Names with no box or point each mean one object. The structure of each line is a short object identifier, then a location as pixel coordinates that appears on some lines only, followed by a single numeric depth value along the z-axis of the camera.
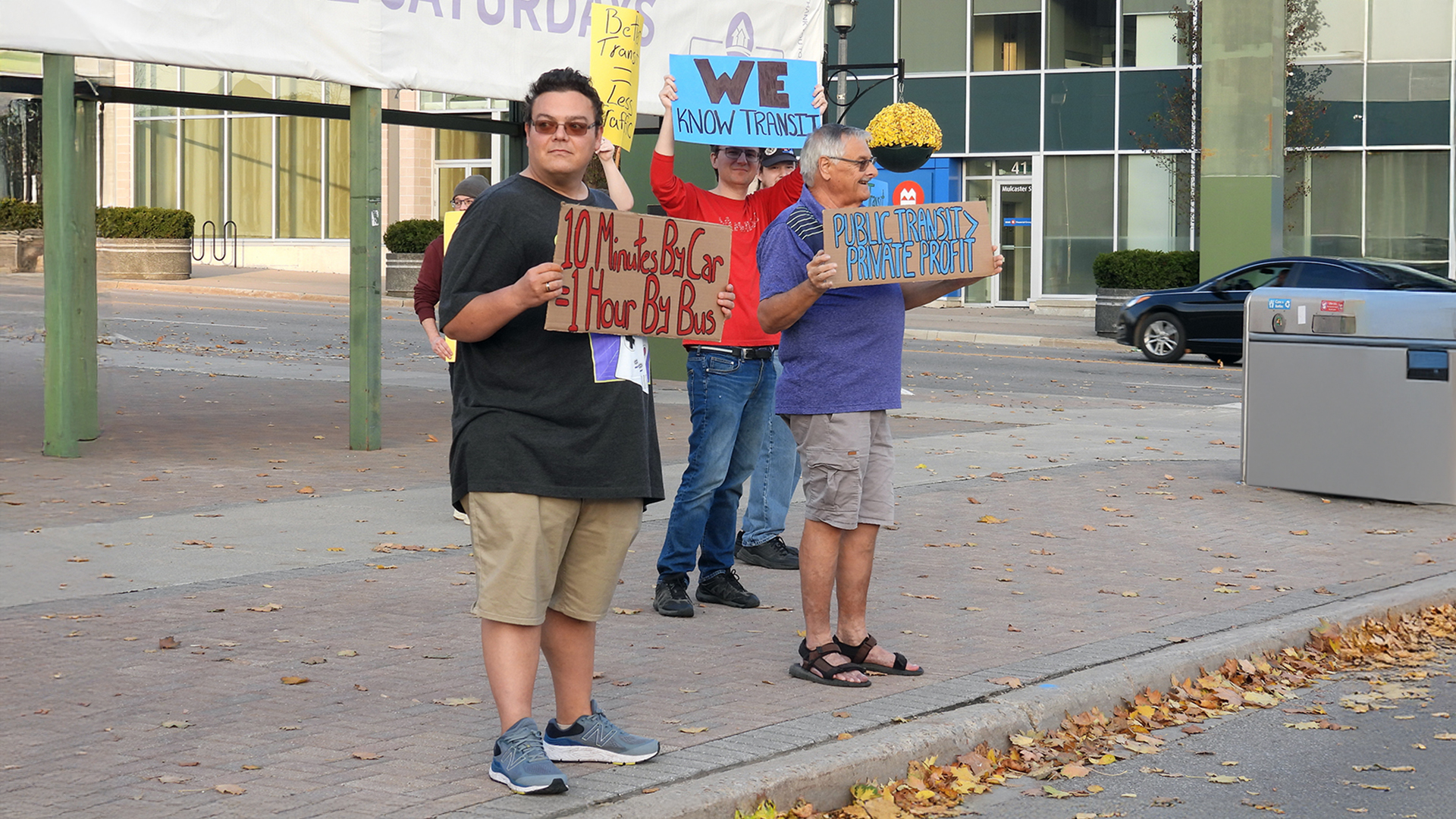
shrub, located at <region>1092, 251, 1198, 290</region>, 30.77
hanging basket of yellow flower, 30.92
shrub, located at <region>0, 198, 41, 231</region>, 40.91
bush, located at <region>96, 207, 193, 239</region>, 37.75
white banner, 11.02
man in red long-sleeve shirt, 7.12
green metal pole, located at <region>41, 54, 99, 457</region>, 11.48
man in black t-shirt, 4.59
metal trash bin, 10.48
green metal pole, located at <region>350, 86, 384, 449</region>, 12.48
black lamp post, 26.00
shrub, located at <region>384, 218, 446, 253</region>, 36.16
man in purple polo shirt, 6.01
